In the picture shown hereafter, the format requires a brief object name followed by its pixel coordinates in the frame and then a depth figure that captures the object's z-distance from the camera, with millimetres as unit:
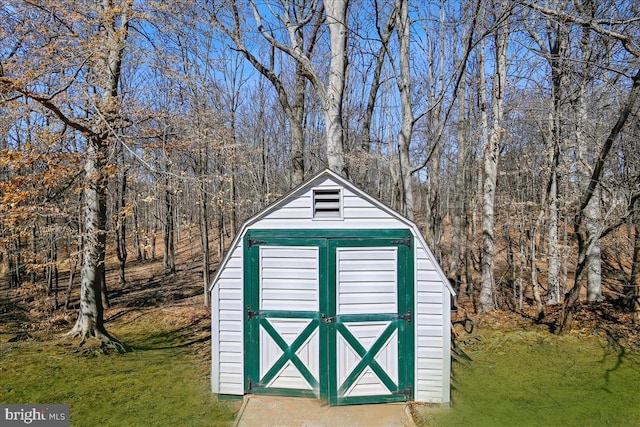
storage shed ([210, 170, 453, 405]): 5176
